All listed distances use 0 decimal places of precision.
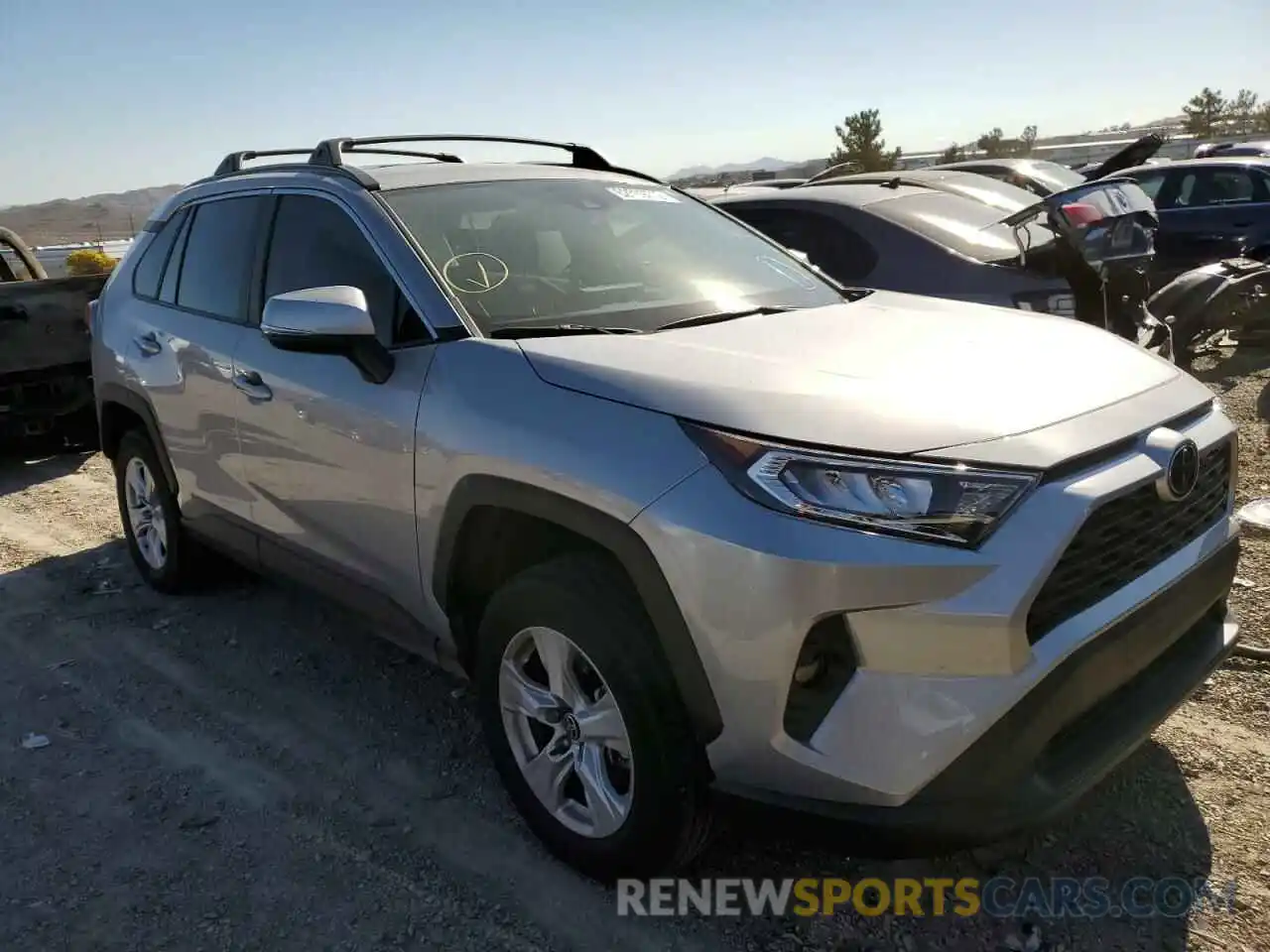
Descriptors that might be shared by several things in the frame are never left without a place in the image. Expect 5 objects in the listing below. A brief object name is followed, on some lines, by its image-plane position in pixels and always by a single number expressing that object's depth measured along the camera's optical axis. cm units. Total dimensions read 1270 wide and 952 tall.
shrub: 1861
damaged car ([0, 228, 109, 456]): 727
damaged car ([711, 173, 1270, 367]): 494
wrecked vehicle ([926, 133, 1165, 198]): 779
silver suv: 204
